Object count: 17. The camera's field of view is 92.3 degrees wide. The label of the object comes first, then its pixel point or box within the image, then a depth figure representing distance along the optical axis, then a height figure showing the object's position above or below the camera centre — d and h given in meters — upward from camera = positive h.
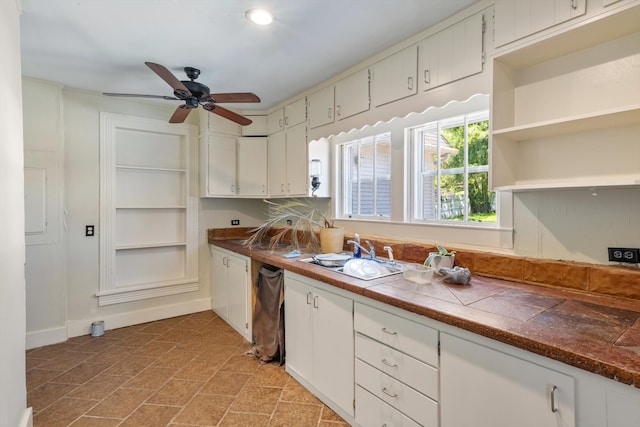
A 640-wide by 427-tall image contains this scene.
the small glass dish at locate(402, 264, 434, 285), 1.76 -0.37
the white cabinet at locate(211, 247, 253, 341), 2.97 -0.82
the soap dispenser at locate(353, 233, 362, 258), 2.44 -0.31
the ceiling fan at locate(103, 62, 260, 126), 2.45 +0.94
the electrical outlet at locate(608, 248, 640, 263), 1.42 -0.21
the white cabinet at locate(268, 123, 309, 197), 3.17 +0.55
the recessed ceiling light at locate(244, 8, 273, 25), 1.84 +1.20
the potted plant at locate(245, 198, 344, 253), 2.75 -0.22
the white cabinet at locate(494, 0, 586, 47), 1.39 +0.94
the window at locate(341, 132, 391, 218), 2.82 +0.34
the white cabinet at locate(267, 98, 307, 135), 3.17 +1.06
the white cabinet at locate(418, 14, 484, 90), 1.78 +0.98
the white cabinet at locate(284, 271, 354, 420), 1.84 -0.86
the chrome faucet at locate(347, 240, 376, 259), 2.35 -0.30
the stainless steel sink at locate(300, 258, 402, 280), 1.93 -0.38
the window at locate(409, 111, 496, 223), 2.14 +0.31
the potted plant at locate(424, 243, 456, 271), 1.96 -0.31
